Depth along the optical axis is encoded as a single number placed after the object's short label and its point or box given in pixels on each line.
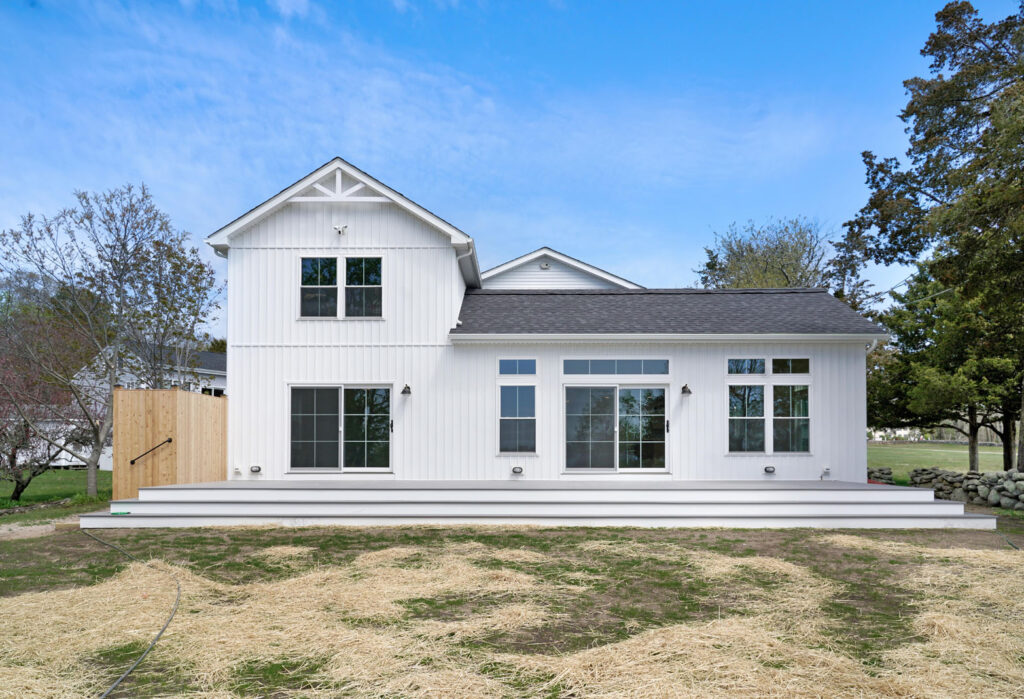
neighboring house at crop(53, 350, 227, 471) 17.12
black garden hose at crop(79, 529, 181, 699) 3.72
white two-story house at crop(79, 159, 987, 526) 12.17
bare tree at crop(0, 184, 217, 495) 14.23
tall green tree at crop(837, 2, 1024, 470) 10.45
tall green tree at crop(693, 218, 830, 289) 33.00
